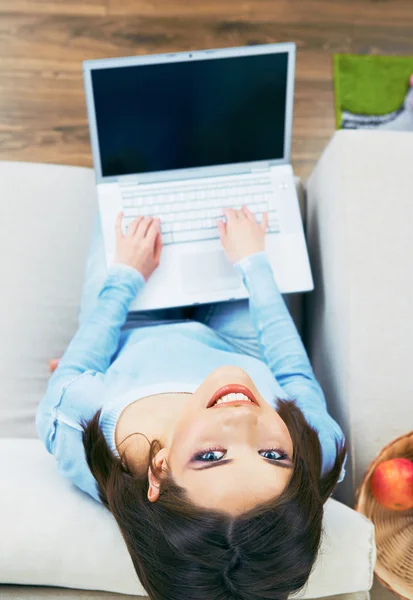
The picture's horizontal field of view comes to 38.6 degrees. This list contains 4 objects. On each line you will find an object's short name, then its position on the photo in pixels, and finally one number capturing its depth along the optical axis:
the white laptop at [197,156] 1.15
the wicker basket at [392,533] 1.04
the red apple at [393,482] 1.04
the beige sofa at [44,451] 0.89
